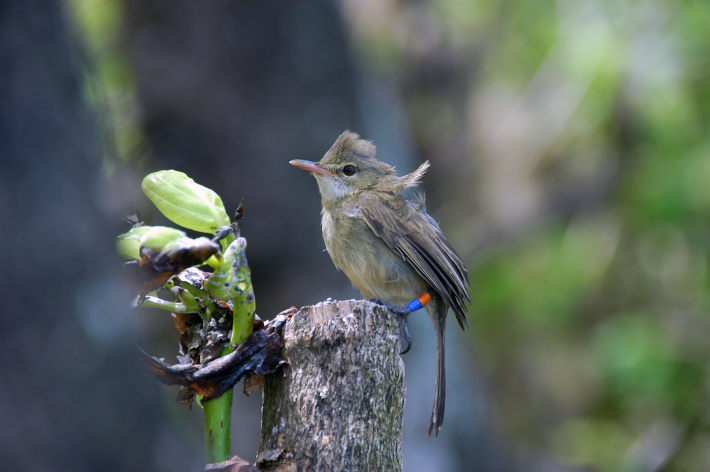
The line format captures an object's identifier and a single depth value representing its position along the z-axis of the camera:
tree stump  4.76
